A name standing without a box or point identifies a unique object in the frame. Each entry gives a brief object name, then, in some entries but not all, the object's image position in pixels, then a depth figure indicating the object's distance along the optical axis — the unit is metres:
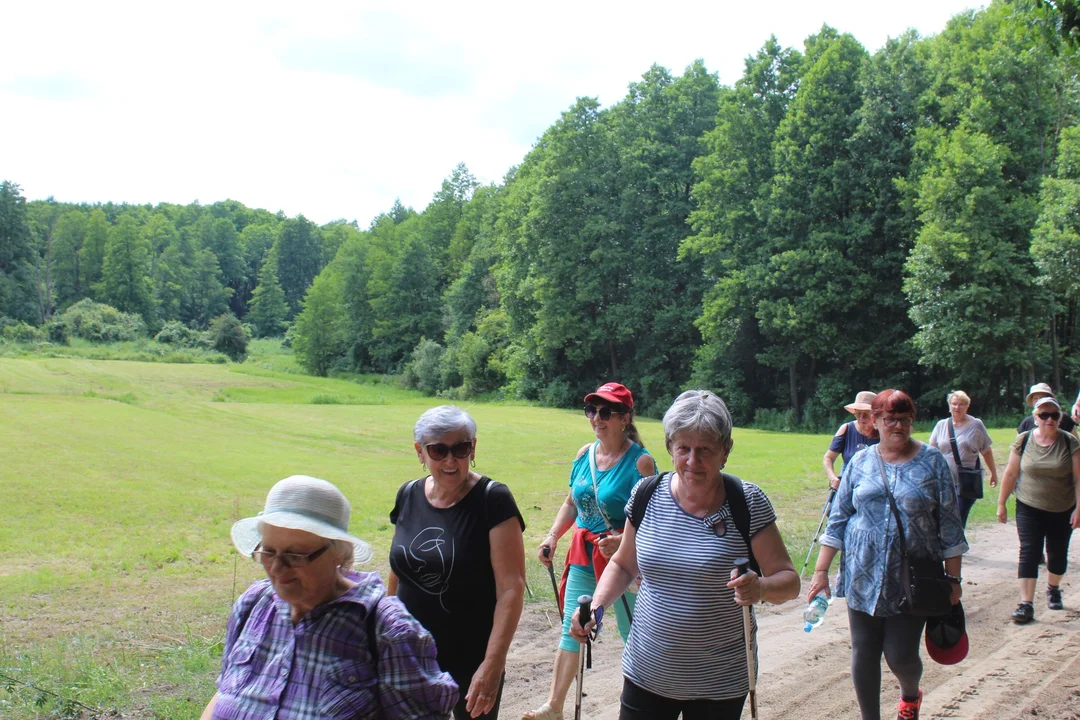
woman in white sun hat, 2.36
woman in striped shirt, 3.30
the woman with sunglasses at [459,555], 3.60
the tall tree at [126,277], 106.31
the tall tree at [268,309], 123.25
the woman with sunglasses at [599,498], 4.88
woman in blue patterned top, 4.48
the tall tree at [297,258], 137.00
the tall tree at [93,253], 110.50
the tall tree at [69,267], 108.81
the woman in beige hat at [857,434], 7.62
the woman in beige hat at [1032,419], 7.71
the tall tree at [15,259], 91.81
